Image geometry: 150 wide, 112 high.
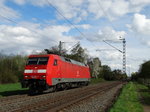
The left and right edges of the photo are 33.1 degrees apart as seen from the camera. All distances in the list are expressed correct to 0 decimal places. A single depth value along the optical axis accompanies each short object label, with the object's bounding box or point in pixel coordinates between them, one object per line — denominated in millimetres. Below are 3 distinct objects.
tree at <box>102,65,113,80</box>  117694
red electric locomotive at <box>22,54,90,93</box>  20578
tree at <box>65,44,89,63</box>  83812
